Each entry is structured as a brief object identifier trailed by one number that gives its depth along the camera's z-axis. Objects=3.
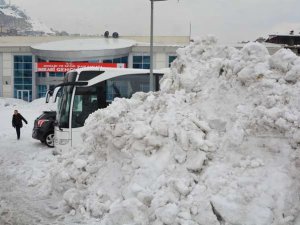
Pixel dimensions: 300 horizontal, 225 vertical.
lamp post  13.62
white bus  13.36
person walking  18.20
